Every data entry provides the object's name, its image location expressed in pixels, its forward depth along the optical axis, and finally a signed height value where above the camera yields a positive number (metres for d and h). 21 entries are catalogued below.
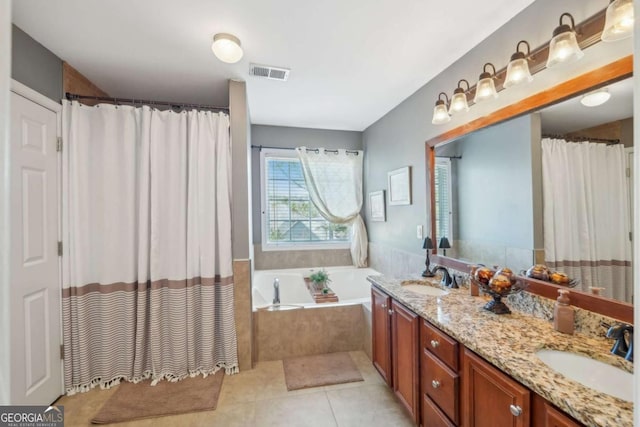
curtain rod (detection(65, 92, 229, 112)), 2.10 +0.97
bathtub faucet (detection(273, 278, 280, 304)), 2.72 -0.78
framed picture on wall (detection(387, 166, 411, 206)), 2.72 +0.30
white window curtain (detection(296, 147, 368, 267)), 3.65 +0.39
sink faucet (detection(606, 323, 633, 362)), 0.97 -0.48
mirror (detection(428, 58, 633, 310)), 1.16 +0.18
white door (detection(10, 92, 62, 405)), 1.67 -0.24
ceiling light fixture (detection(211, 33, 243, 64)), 1.75 +1.12
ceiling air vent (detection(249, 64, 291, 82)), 2.13 +1.18
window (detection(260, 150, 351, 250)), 3.67 +0.09
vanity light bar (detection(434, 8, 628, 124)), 1.17 +0.81
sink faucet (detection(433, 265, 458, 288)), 1.97 -0.49
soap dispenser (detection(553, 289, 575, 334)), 1.20 -0.47
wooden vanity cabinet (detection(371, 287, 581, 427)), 0.94 -0.77
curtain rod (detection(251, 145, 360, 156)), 3.60 +0.90
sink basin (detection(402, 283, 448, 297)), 2.00 -0.57
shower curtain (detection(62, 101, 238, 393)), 2.07 -0.21
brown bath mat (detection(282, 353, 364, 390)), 2.17 -1.33
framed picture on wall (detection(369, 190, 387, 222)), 3.32 +0.11
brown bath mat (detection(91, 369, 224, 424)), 1.84 -1.32
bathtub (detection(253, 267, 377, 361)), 2.53 -1.08
